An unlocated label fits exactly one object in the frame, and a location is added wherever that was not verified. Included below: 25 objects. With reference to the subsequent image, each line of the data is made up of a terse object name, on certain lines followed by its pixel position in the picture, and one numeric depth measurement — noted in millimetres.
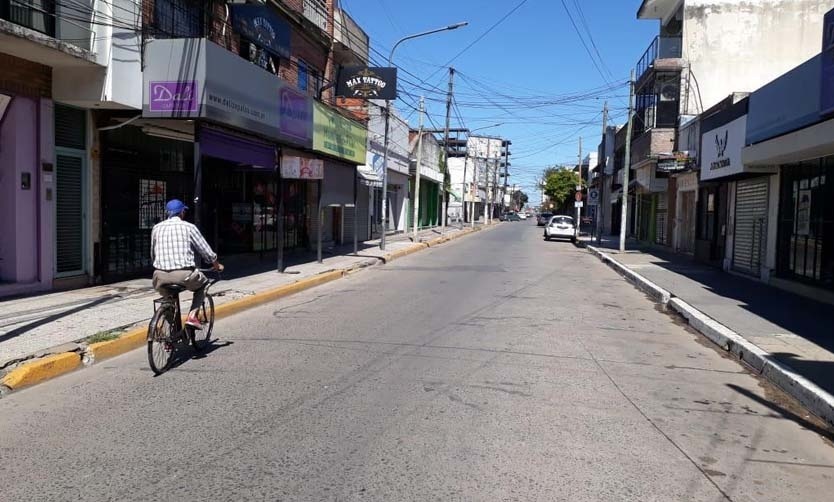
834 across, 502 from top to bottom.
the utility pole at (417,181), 31972
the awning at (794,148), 11734
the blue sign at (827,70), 10945
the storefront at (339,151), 19062
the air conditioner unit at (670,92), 28438
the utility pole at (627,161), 27172
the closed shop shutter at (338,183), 19625
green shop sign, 18797
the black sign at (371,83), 21094
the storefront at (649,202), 30859
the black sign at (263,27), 16250
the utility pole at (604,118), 36594
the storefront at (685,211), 25605
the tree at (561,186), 82656
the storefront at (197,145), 11898
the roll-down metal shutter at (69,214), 11609
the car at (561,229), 39719
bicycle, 6781
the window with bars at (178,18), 13133
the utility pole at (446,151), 39444
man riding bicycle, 7016
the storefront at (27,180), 10688
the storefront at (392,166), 32062
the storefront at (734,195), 16938
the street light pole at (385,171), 25703
